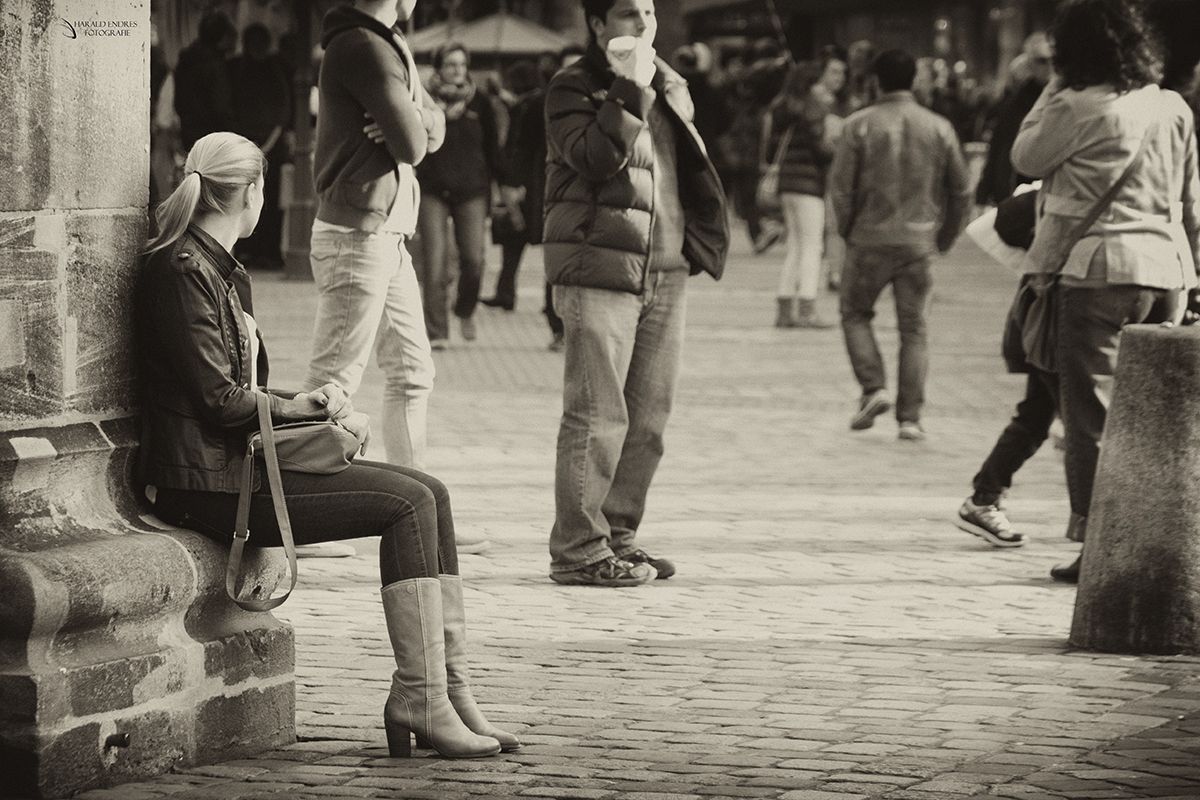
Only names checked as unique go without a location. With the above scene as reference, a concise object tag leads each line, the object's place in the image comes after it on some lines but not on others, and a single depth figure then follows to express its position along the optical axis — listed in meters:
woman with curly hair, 14.05
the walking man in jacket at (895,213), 21.69
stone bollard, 11.80
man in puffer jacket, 13.30
